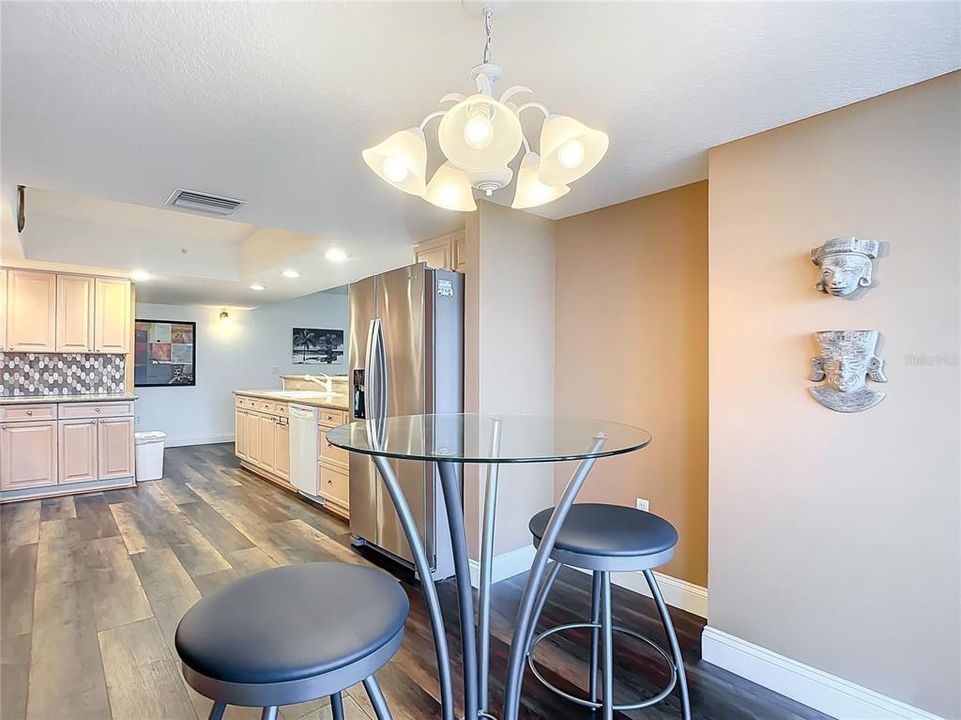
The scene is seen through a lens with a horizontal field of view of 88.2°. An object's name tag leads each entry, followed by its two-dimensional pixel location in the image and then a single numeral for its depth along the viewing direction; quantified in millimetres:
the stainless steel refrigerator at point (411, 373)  2932
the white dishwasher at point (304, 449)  4293
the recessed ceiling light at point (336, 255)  4105
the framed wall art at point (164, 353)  6875
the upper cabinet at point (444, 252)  3344
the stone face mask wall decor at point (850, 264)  1729
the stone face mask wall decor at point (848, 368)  1720
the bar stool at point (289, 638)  854
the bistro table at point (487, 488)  1228
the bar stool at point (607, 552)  1448
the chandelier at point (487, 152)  1220
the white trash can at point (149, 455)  5160
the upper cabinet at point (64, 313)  4668
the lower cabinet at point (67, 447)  4457
